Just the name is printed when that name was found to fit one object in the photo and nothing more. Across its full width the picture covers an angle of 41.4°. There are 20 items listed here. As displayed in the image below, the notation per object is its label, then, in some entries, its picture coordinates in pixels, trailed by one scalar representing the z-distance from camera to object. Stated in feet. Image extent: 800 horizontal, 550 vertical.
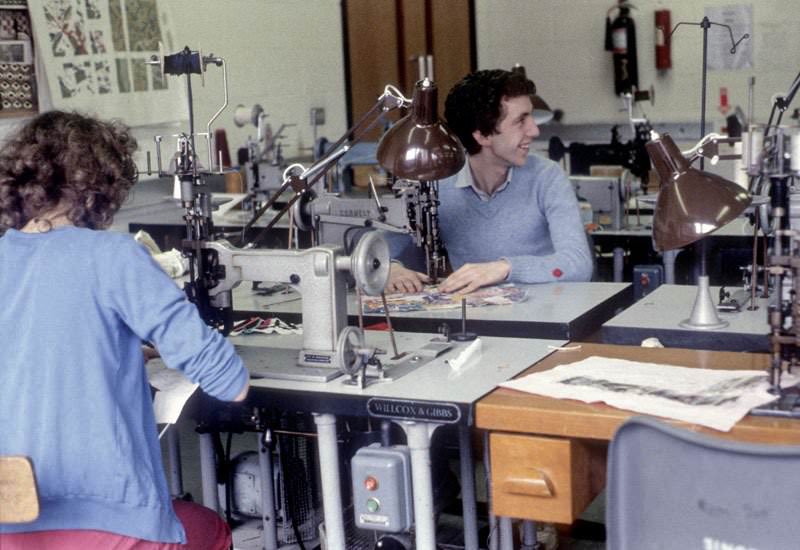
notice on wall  20.68
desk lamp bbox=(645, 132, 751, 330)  5.74
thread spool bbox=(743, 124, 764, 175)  6.03
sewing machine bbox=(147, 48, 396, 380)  6.59
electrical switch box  6.28
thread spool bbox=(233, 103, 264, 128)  15.72
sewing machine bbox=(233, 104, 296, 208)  15.62
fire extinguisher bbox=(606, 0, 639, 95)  21.26
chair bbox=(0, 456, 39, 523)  4.86
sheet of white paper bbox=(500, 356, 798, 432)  5.46
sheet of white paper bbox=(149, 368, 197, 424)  6.26
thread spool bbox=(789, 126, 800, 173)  5.72
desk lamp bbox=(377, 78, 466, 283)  7.55
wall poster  13.69
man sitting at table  10.27
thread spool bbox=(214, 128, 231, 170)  16.97
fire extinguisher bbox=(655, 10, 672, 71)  21.11
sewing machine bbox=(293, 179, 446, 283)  9.15
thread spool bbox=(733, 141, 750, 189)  6.29
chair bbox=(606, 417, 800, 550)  3.89
